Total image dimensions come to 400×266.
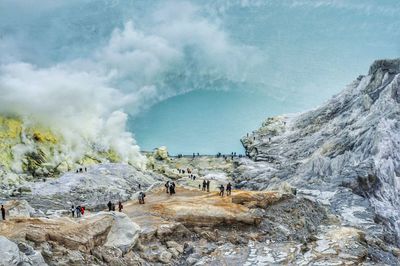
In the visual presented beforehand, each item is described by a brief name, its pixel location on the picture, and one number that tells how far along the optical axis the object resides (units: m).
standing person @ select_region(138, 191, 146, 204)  68.54
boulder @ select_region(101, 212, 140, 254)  49.97
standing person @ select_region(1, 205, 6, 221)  52.17
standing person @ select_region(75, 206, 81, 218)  61.52
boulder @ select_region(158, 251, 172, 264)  51.78
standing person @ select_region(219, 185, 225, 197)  69.30
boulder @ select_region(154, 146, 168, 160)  143.51
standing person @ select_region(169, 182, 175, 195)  74.19
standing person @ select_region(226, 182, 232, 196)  69.38
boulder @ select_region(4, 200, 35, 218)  59.10
